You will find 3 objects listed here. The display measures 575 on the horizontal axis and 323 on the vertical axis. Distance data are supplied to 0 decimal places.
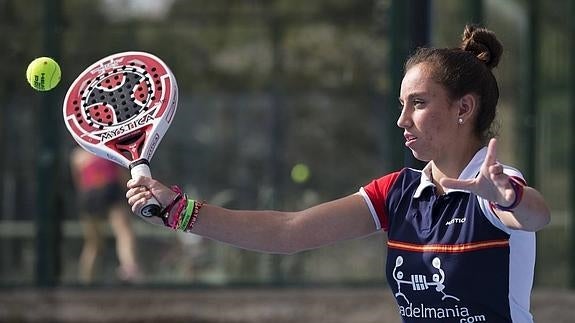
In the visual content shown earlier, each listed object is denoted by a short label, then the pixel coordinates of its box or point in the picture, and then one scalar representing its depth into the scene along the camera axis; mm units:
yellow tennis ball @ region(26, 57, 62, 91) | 7508
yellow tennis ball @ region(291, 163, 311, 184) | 16594
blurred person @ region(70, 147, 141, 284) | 16328
